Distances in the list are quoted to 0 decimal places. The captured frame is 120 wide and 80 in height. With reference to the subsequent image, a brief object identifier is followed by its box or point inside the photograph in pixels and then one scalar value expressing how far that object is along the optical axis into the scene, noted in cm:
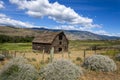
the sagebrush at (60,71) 555
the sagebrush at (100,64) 725
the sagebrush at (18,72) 548
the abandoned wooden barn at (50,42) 2193
